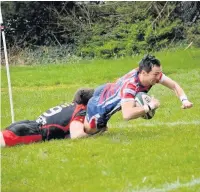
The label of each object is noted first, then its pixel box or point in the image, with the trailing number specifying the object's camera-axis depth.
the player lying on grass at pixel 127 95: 14.47
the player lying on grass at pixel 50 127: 15.18
